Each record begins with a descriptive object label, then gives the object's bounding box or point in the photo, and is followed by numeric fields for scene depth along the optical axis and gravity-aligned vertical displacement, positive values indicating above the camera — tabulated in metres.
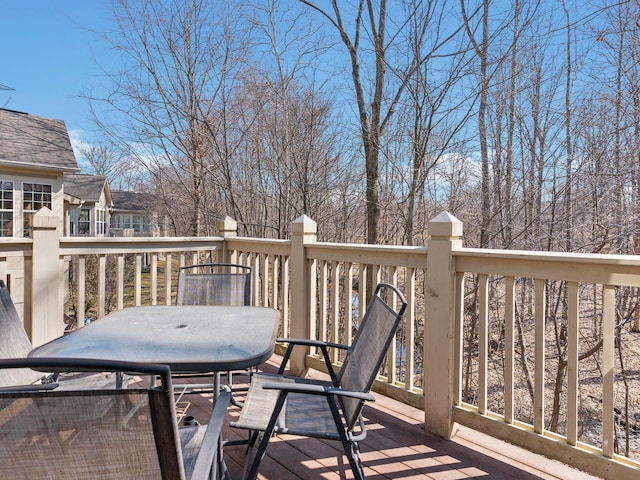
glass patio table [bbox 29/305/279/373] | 1.57 -0.48
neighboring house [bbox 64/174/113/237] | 15.90 +1.04
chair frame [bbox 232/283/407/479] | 1.65 -0.77
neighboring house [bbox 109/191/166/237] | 19.44 +0.75
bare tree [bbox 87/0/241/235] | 6.94 +2.65
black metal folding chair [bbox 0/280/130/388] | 2.01 -0.60
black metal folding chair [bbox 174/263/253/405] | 3.12 -0.43
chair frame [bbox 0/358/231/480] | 0.91 -0.33
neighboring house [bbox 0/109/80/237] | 9.15 +1.29
